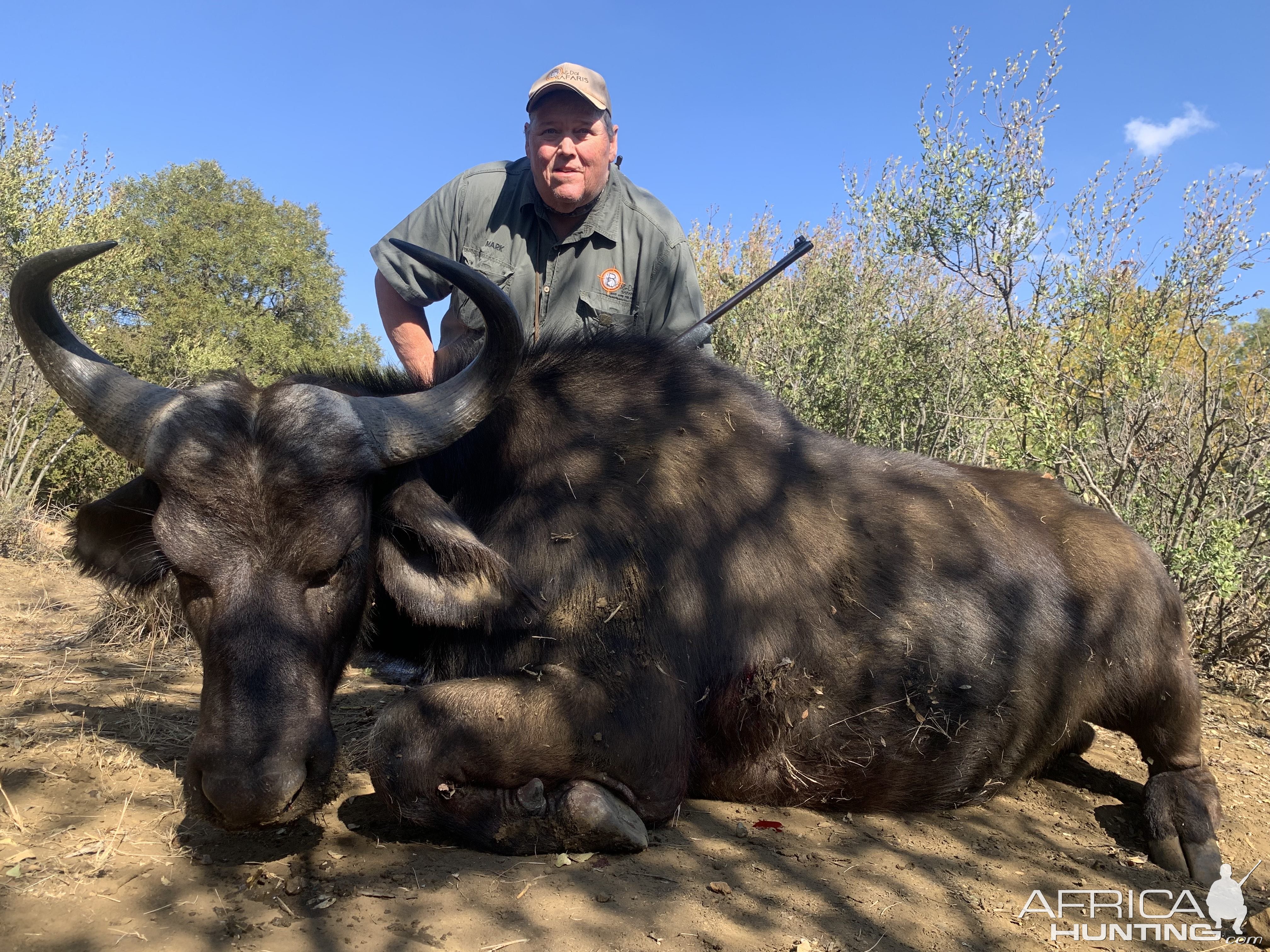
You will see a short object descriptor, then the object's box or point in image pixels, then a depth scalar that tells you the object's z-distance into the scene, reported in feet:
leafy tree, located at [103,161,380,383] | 99.71
